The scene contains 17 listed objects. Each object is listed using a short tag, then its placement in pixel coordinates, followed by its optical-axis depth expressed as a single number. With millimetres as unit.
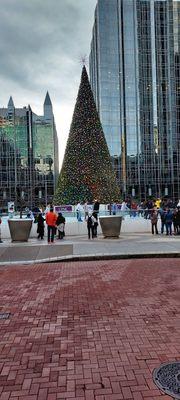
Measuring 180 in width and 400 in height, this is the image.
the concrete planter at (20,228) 18656
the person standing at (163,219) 20609
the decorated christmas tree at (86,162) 33125
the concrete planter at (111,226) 19234
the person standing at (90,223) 19172
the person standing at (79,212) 23434
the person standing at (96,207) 22883
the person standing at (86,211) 23588
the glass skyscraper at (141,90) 96188
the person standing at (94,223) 19203
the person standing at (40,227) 19883
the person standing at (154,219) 20780
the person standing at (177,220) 19969
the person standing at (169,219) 19984
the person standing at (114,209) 23856
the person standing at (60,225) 19172
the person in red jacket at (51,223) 17922
